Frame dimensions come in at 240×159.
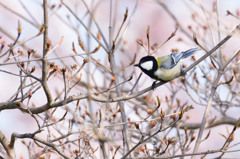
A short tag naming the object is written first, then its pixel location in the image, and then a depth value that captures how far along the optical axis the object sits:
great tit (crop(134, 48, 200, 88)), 7.28
